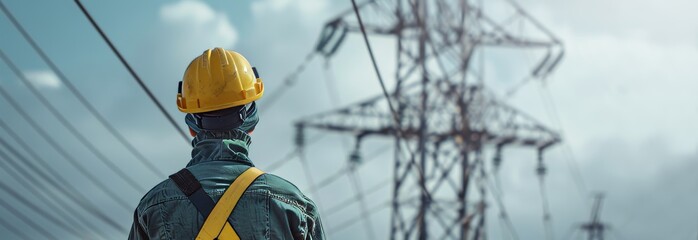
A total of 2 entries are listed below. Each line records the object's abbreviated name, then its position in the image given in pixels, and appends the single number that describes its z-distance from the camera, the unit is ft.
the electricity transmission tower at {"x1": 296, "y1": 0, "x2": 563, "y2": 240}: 80.79
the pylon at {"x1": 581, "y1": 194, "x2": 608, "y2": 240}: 190.60
